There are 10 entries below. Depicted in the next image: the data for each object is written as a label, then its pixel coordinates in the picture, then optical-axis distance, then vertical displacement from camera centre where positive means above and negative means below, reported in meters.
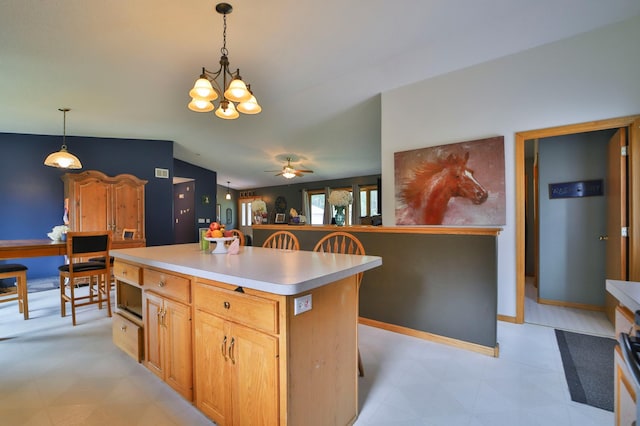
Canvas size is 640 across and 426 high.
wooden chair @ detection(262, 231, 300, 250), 2.43 -0.26
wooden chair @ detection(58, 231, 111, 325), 2.98 -0.45
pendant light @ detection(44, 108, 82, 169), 3.95 +0.79
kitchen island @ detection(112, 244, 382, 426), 1.15 -0.58
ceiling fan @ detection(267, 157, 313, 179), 6.20 +0.92
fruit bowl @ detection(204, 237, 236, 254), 1.94 -0.22
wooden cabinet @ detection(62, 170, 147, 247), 4.71 +0.23
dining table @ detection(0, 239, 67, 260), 2.72 -0.34
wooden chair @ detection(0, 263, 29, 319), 2.98 -0.70
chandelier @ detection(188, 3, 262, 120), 2.08 +0.90
